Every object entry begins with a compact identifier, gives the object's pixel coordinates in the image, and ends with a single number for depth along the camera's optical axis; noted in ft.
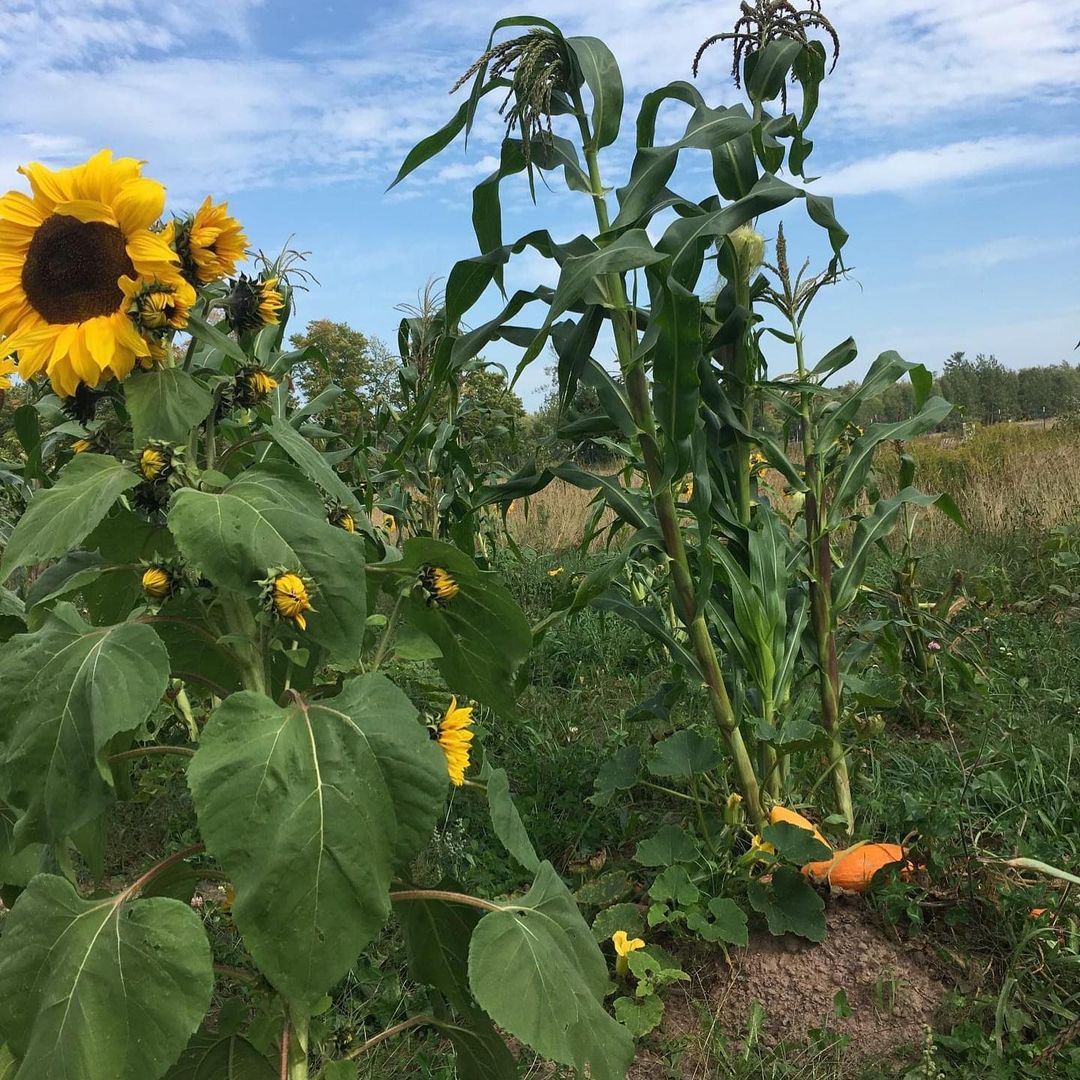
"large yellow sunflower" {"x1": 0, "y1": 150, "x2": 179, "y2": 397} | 4.33
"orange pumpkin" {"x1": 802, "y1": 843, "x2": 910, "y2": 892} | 8.11
